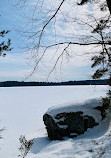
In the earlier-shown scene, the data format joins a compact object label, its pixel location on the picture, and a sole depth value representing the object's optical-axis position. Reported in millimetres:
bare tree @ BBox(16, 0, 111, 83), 4379
